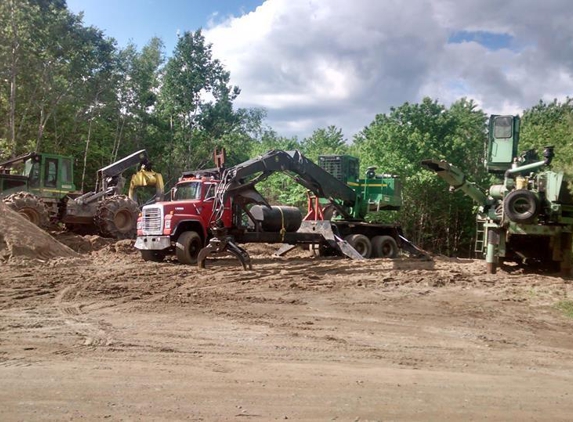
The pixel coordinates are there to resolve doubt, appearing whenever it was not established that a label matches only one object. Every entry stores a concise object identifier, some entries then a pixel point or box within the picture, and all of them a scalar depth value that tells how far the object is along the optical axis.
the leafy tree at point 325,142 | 46.16
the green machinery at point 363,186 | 20.45
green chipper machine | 14.45
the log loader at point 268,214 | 15.55
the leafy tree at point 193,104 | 38.38
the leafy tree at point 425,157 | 30.55
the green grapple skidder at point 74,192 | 20.56
